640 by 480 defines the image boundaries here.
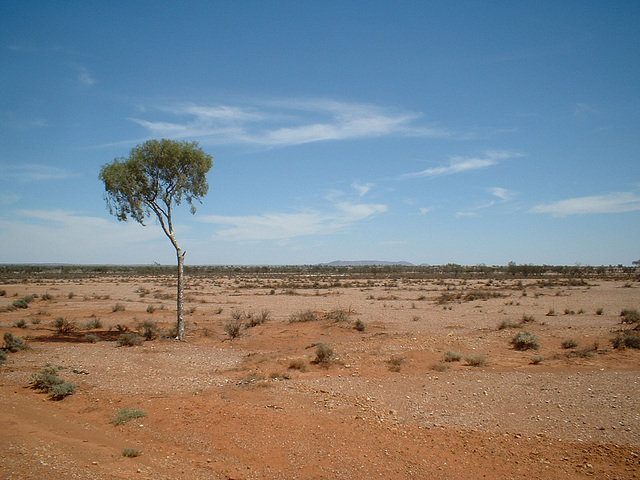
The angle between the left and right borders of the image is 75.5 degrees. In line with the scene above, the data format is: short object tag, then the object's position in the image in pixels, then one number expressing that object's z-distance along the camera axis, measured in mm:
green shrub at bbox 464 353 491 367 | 12449
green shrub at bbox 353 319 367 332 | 20125
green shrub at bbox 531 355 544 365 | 12578
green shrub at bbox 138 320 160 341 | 17656
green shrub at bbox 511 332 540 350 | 14500
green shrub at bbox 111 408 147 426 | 8445
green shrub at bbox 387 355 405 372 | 12289
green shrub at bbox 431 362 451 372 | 12079
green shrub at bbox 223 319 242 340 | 18734
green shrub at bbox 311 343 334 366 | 13219
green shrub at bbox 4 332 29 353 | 14859
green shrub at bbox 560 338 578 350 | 14156
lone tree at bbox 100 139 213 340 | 17094
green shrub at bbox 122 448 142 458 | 6871
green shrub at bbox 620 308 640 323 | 18953
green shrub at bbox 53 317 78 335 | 19680
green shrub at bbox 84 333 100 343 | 17234
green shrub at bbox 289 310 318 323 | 22375
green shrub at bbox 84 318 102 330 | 20389
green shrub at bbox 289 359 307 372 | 12762
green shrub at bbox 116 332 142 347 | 16266
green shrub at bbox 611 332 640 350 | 13406
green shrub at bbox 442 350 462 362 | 13073
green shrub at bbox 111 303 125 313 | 27484
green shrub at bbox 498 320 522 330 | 19109
